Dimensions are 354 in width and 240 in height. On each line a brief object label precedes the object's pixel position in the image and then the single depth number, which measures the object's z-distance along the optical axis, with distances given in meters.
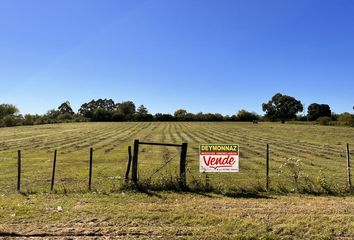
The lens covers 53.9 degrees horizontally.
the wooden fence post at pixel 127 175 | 12.62
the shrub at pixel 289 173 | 13.71
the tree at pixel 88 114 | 148.30
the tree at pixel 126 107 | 172.75
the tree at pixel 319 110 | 152.04
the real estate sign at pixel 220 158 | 13.12
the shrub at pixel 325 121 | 105.57
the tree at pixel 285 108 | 143.00
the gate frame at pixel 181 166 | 12.48
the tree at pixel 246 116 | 144.88
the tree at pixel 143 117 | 141.82
